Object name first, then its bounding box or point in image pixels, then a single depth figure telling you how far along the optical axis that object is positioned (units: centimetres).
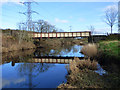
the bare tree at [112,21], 3866
